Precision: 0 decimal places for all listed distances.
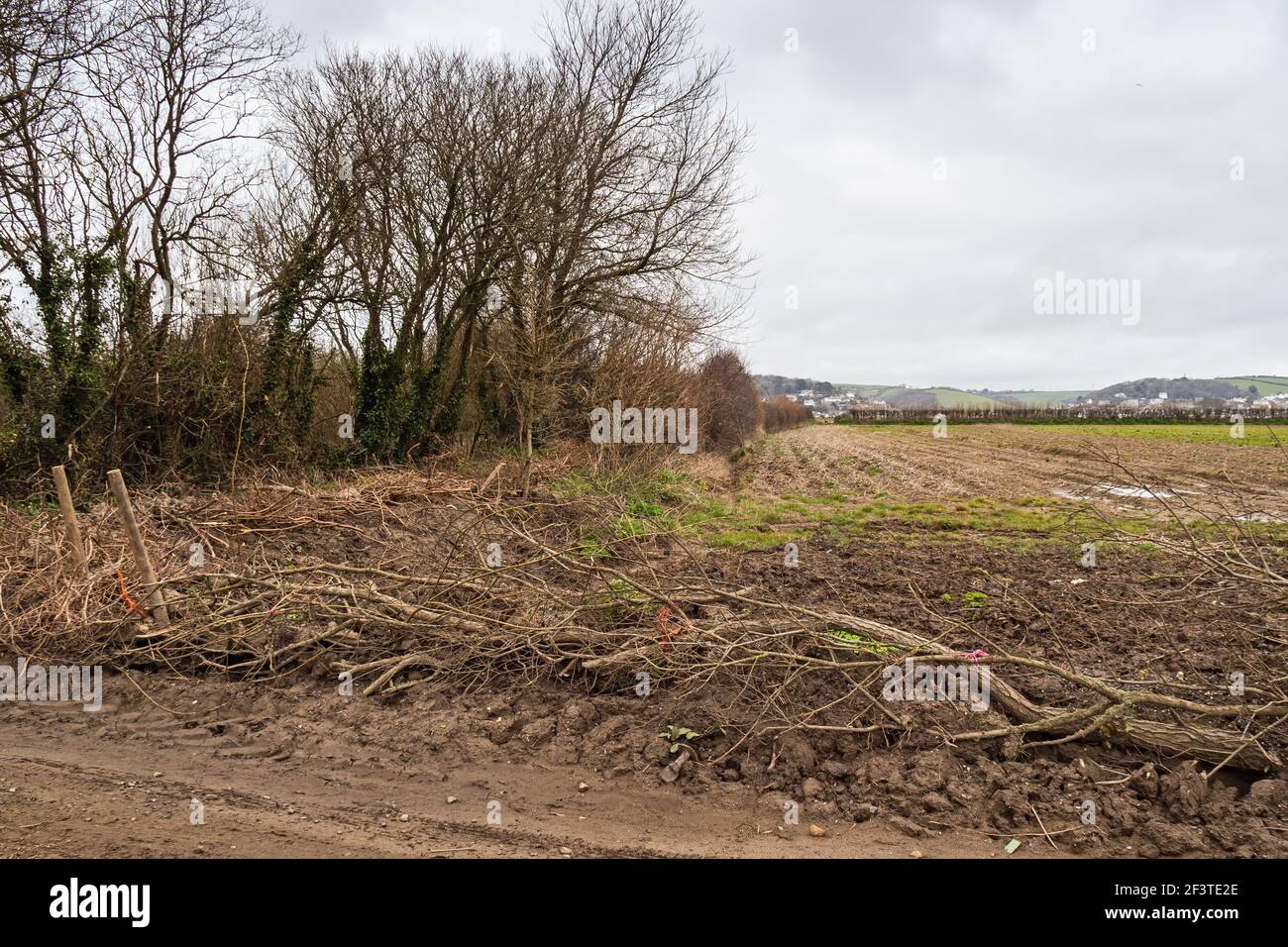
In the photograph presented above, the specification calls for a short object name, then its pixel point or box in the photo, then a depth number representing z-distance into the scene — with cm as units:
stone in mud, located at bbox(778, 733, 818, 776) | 450
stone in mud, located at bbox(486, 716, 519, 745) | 504
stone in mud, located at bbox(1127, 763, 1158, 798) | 402
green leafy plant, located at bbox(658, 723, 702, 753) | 482
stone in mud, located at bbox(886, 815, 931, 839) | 386
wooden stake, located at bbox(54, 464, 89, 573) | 692
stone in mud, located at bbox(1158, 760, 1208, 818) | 387
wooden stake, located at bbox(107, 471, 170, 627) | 640
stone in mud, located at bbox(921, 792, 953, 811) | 403
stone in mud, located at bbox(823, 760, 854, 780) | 443
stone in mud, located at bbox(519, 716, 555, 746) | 499
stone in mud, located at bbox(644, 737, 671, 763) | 466
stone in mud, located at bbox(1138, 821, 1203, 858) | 362
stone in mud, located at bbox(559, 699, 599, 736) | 507
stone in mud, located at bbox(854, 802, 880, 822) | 403
